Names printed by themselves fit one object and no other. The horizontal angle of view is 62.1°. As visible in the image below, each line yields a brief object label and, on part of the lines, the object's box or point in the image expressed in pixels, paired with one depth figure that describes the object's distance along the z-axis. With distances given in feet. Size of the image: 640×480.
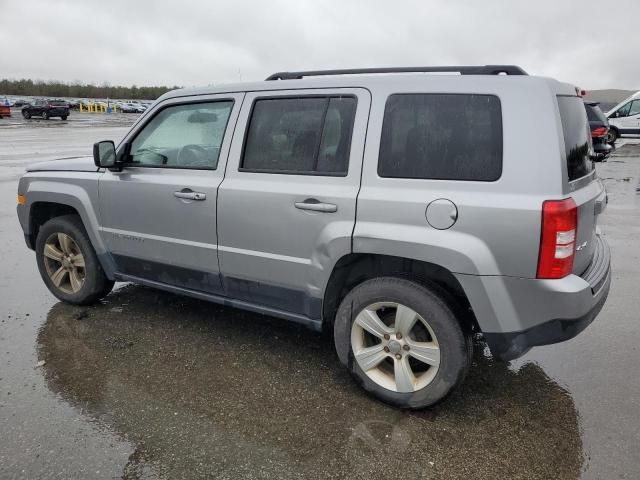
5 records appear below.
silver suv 8.80
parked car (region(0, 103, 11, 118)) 124.81
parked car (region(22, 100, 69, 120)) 128.57
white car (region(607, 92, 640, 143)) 74.38
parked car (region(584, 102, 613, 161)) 47.19
